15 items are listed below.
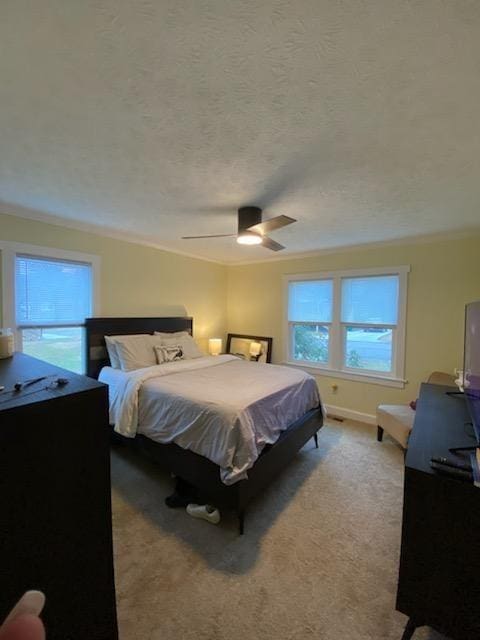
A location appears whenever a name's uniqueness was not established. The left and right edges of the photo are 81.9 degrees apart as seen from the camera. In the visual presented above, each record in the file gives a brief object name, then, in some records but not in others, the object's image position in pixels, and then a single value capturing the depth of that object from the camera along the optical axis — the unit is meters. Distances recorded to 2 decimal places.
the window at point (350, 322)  3.67
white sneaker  2.02
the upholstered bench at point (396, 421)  2.79
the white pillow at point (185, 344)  3.74
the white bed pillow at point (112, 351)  3.21
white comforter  1.94
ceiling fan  2.35
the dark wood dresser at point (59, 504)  0.71
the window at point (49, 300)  2.73
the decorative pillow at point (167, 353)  3.43
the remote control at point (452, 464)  1.16
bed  1.94
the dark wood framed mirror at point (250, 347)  4.77
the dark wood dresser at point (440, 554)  1.09
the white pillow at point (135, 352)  3.16
